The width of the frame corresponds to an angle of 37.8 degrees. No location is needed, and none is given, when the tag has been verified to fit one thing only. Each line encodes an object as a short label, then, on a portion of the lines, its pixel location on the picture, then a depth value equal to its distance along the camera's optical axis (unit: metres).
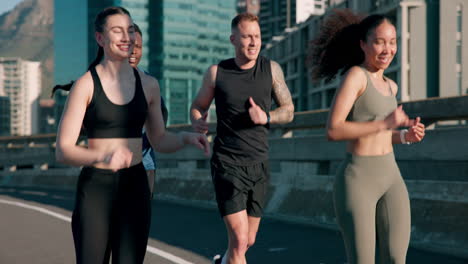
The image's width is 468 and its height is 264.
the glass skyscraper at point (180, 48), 166.12
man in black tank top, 5.37
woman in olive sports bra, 4.05
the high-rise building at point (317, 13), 104.89
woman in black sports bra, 3.71
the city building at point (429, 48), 79.81
